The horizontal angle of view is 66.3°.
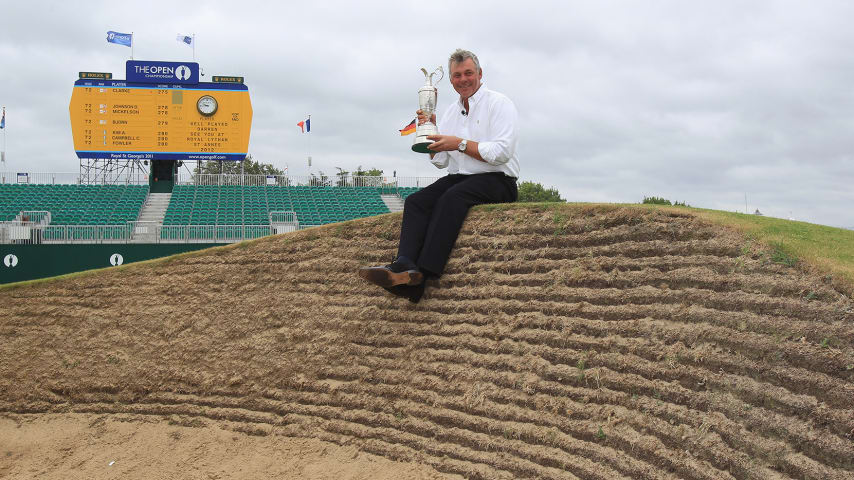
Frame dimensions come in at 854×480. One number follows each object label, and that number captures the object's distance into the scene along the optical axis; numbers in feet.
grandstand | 84.23
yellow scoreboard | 85.46
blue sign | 85.97
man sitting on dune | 17.39
